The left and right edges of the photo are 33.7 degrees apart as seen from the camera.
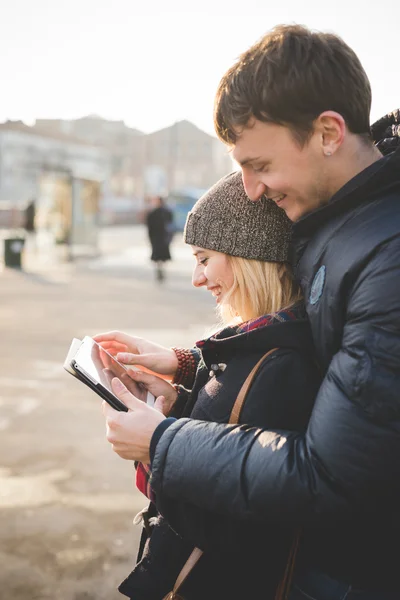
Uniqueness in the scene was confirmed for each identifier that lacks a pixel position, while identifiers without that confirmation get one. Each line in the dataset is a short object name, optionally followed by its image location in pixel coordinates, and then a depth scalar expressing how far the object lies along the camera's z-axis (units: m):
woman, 1.45
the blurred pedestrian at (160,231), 14.66
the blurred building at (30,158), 49.06
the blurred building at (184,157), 75.94
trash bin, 15.74
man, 1.17
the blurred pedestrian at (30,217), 21.79
